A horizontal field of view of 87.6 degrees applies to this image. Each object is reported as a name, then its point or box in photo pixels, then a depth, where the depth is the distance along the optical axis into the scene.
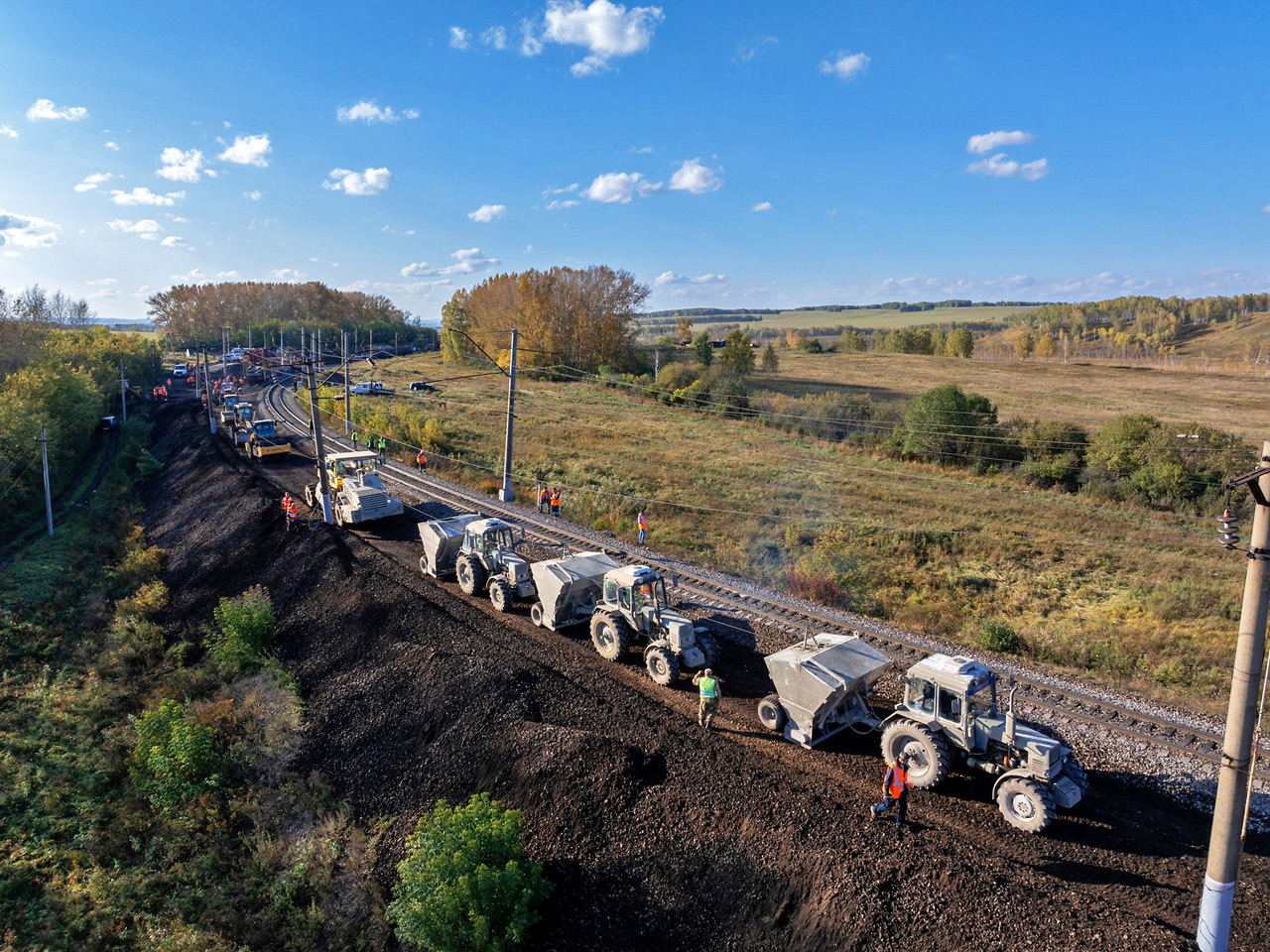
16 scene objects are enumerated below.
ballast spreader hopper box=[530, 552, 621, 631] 16.09
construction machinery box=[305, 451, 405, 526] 25.34
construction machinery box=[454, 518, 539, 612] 17.80
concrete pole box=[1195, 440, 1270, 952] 6.45
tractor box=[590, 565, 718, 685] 13.91
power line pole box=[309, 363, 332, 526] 22.44
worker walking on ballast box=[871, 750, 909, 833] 9.50
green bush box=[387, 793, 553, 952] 8.58
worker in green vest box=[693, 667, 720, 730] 11.87
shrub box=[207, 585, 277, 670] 18.78
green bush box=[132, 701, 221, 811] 14.47
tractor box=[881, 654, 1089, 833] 9.59
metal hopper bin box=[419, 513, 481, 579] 19.95
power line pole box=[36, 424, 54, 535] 34.40
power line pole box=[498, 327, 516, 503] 26.80
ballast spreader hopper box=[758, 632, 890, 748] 11.33
